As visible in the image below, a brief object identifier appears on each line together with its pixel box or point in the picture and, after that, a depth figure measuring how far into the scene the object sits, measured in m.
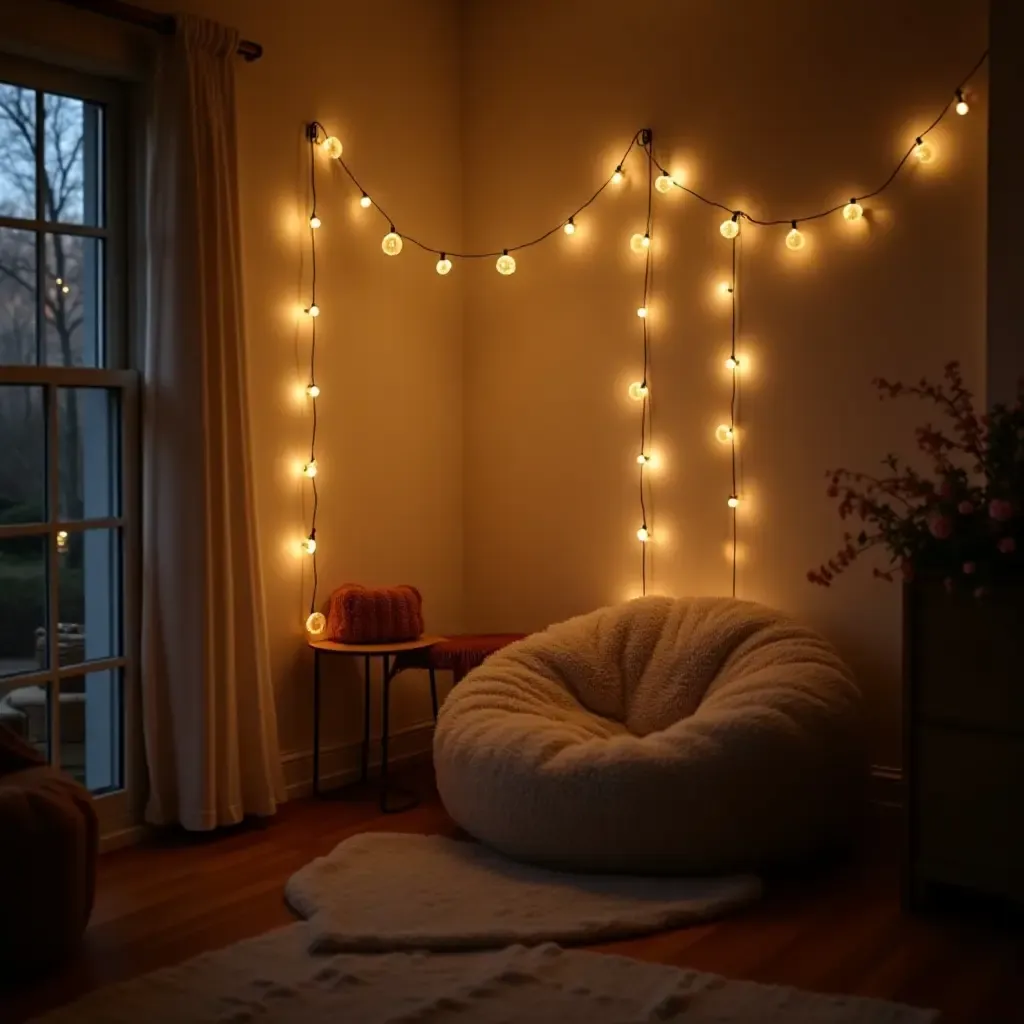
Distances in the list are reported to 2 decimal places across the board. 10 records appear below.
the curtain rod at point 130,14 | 3.41
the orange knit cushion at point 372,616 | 4.09
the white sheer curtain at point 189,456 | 3.62
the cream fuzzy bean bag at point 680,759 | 3.20
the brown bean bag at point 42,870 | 2.71
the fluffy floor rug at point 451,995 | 2.48
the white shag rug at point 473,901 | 2.86
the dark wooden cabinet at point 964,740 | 2.95
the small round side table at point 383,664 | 4.00
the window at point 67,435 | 3.42
